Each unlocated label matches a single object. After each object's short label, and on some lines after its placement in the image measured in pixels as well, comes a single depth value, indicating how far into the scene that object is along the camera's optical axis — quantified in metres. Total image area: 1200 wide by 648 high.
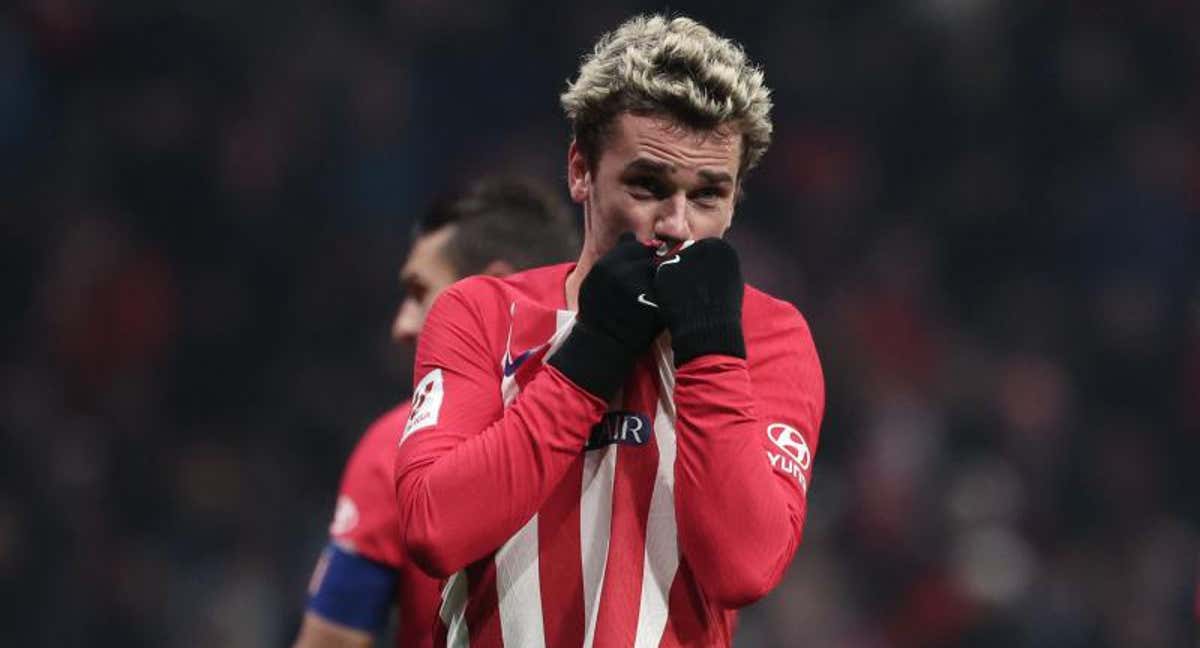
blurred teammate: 13.08
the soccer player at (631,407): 12.25
